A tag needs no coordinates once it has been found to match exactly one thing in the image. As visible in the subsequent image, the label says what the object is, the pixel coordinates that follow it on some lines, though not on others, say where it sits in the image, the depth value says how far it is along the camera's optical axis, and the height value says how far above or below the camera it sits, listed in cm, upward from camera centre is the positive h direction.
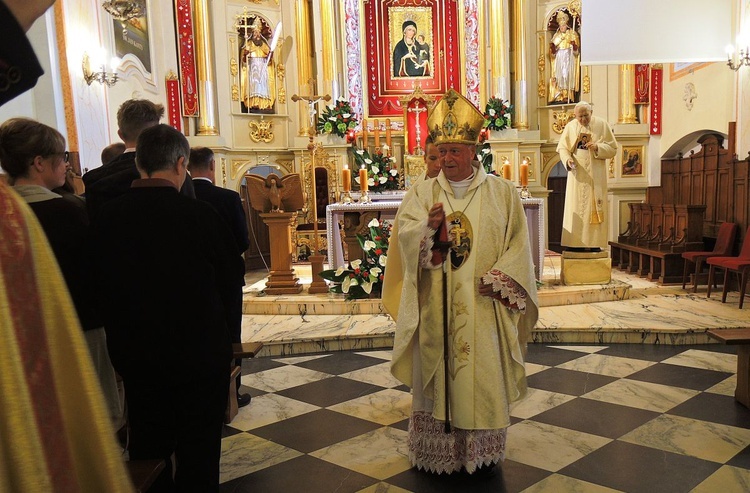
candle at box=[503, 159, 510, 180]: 816 -5
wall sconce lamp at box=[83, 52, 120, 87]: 643 +119
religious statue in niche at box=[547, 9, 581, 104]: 1097 +195
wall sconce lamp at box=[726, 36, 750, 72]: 700 +119
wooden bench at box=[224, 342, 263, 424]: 345 -102
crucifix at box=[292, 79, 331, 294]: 731 -116
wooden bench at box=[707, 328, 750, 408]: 377 -130
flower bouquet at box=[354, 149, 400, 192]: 949 +2
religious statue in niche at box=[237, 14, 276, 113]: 1119 +213
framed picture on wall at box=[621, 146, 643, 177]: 1031 +3
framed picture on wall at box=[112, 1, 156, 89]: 808 +194
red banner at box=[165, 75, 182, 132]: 1021 +138
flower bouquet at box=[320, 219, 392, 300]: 671 -110
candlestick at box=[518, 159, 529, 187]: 788 -10
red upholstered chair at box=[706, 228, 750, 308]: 632 -113
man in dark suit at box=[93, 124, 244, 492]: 208 -44
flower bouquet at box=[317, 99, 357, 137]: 1055 +96
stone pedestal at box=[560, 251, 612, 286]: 747 -127
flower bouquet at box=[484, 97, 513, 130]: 1073 +96
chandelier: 642 +187
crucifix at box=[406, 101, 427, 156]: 1091 +99
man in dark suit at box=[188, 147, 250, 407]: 388 -11
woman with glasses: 212 -3
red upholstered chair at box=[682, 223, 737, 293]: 721 -111
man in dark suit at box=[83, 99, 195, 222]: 263 +7
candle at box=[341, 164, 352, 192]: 778 -6
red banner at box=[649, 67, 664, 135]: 1010 +104
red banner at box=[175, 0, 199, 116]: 1042 +215
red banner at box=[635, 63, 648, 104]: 1005 +132
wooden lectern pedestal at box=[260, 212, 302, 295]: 707 -97
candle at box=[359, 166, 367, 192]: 796 -6
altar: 754 -62
